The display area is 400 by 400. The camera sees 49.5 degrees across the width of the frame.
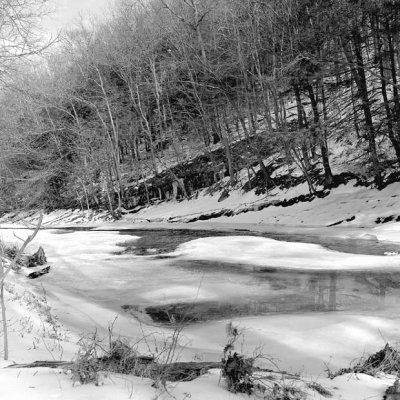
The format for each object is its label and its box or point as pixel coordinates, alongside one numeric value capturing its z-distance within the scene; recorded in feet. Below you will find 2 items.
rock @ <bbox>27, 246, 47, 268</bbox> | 39.17
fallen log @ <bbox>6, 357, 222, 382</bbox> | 10.05
